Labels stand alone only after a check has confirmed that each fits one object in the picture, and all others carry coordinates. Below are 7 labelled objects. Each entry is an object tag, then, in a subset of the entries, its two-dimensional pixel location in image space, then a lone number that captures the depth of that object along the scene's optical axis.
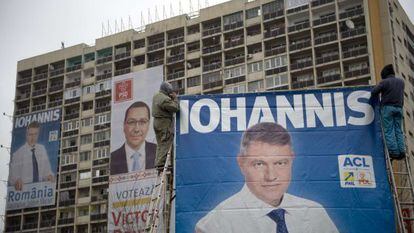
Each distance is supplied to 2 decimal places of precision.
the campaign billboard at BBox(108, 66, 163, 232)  49.59
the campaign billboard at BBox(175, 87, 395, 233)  8.71
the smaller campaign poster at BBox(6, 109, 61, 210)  57.16
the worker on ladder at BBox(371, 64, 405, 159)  8.84
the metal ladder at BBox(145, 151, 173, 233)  8.20
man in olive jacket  9.38
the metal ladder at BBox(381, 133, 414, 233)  8.11
